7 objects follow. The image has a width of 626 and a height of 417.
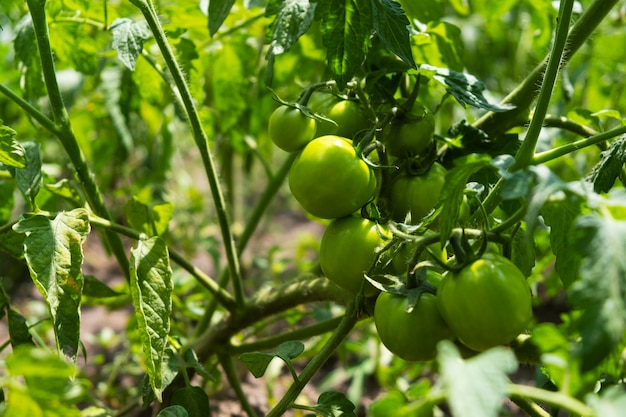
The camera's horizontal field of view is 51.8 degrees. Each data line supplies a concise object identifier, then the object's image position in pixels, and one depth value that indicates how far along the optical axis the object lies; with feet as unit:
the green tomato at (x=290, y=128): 2.71
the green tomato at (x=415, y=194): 2.81
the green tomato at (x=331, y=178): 2.49
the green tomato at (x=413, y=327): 2.25
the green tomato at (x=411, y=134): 2.93
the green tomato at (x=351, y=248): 2.57
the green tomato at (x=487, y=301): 2.02
